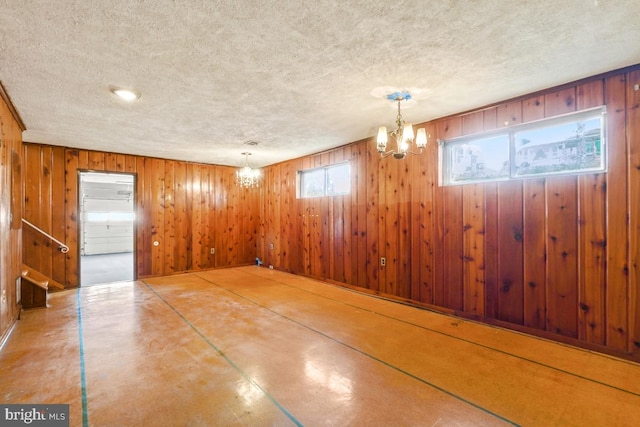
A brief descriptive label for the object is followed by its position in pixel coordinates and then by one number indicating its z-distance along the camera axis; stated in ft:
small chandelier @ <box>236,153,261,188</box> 18.47
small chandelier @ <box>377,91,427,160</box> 9.46
